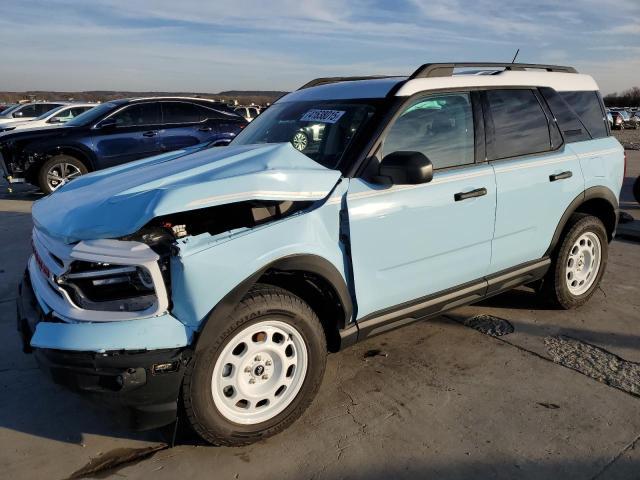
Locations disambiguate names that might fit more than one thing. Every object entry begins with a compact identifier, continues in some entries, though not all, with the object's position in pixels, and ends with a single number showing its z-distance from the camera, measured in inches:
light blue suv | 94.0
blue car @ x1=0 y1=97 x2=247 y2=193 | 371.6
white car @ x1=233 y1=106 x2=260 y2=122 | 754.3
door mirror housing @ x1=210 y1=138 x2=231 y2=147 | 172.7
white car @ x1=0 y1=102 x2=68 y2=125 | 844.6
